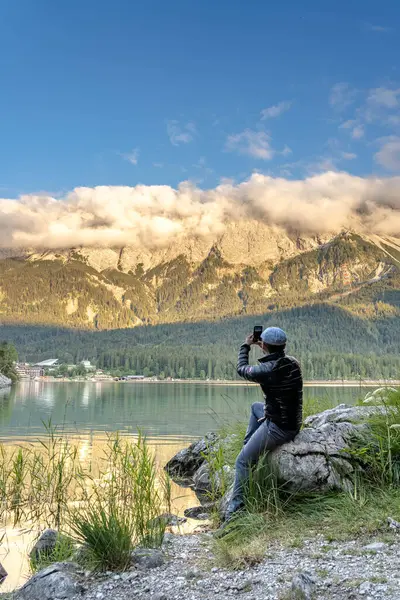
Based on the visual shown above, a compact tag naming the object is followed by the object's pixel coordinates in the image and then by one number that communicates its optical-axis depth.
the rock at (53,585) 5.97
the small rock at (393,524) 6.98
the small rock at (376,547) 6.35
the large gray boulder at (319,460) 8.33
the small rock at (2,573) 8.10
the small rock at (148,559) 6.69
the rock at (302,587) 5.21
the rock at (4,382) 98.16
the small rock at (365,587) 5.26
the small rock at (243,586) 5.68
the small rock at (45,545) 8.59
